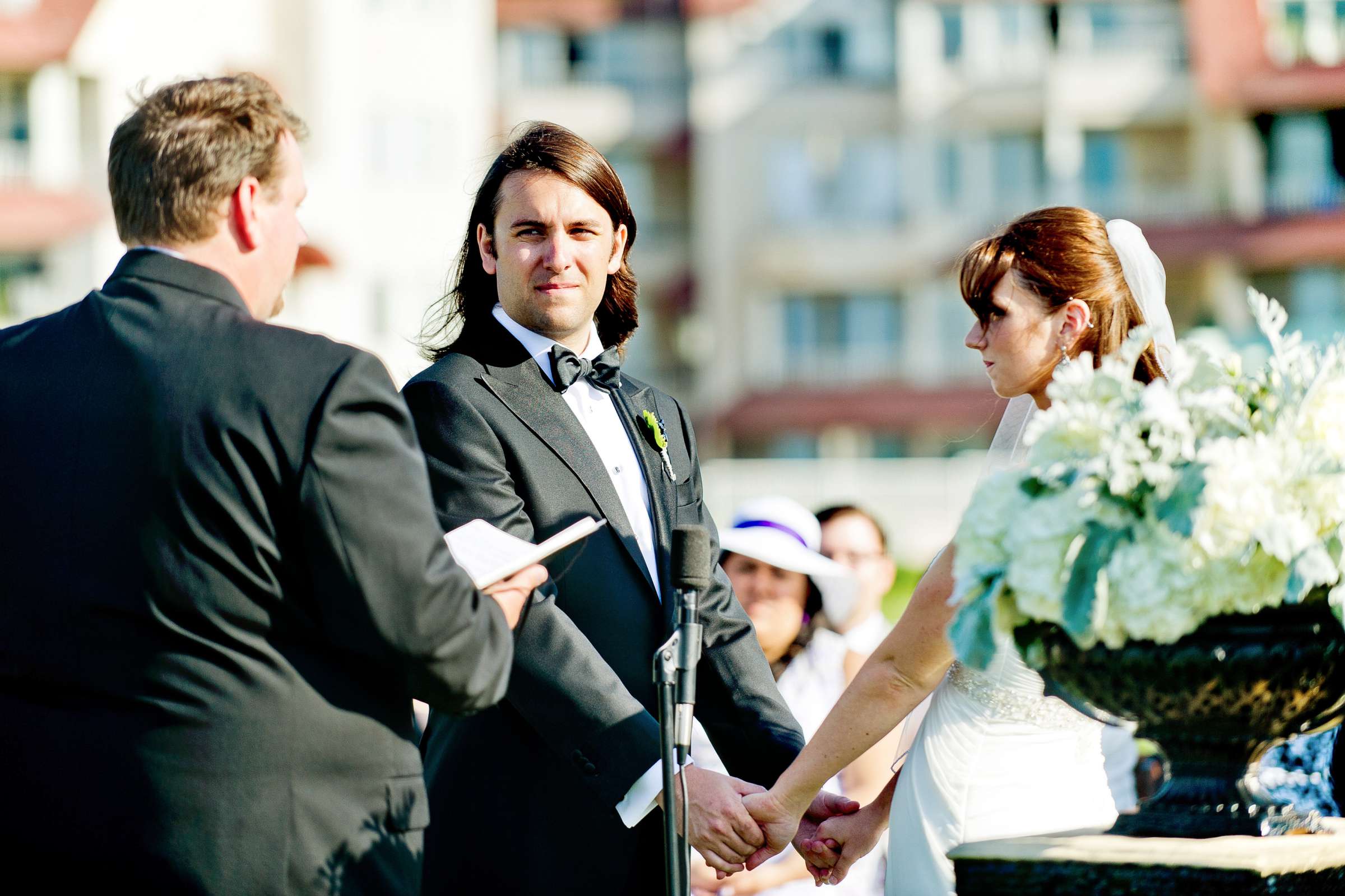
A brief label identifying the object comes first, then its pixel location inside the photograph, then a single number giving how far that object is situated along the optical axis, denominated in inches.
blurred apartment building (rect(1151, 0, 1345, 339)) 1386.6
